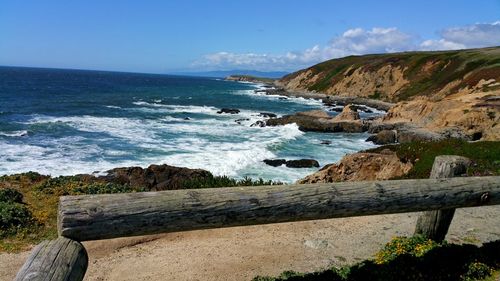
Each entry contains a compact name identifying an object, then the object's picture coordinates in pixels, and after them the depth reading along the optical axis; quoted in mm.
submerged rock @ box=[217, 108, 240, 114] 59469
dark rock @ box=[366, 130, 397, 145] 35541
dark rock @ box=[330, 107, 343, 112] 63700
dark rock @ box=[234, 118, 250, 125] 48656
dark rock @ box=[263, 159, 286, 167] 26062
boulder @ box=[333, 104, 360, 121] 45497
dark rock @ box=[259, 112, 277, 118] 53934
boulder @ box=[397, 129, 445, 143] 32750
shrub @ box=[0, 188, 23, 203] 11473
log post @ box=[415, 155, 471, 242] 6957
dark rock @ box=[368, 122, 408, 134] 39009
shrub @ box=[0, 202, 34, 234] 9912
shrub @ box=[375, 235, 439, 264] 7043
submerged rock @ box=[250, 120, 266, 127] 45062
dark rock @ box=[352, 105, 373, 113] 62047
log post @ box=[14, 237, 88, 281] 3656
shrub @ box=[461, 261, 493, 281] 6438
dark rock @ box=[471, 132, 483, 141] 31548
